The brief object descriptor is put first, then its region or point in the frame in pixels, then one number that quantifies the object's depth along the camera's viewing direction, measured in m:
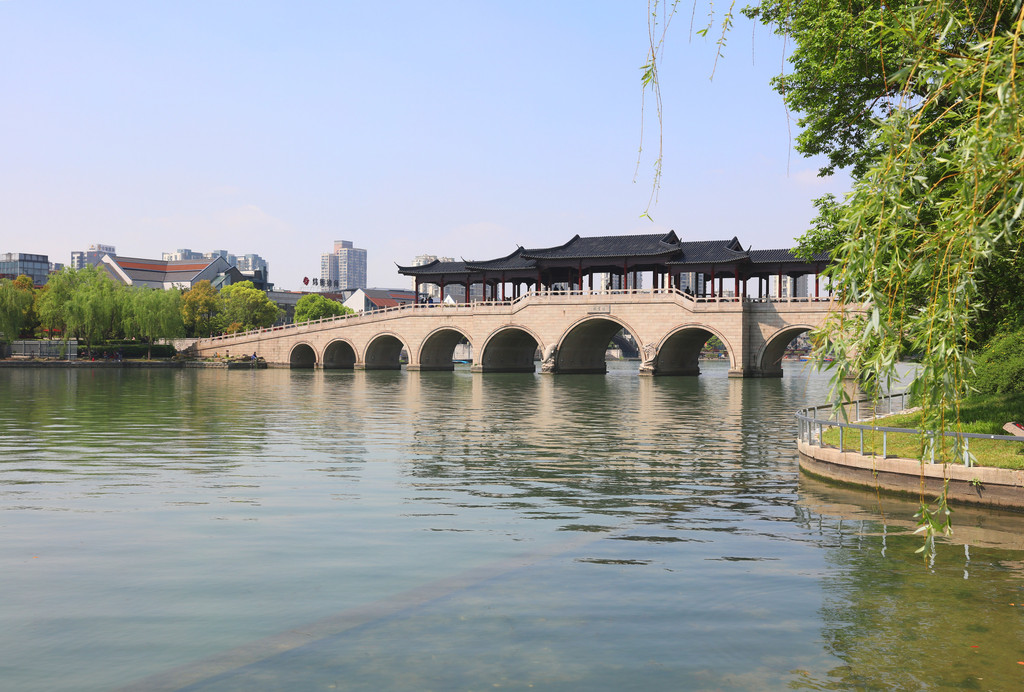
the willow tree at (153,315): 70.06
